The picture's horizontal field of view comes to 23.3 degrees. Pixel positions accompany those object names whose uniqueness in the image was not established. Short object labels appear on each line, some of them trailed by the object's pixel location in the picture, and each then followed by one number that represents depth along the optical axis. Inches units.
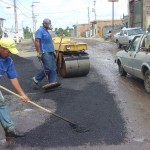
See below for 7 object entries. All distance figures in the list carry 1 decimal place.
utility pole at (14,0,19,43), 2105.9
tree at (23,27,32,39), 4466.8
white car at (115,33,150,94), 370.2
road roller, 470.6
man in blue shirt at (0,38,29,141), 219.3
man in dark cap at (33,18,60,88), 407.8
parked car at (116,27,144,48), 1045.6
